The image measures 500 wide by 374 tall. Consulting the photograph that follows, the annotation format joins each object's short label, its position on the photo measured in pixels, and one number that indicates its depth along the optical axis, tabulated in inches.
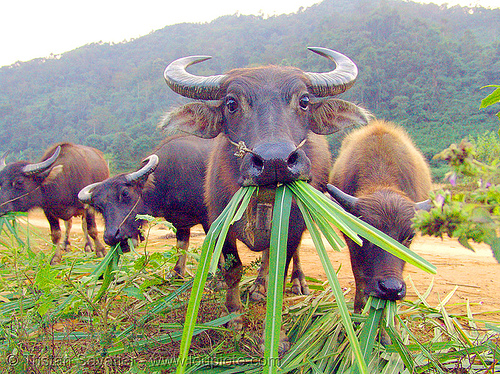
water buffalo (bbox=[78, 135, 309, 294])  156.1
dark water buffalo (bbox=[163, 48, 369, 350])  81.7
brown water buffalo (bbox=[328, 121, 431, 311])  93.3
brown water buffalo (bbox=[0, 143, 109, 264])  224.2
